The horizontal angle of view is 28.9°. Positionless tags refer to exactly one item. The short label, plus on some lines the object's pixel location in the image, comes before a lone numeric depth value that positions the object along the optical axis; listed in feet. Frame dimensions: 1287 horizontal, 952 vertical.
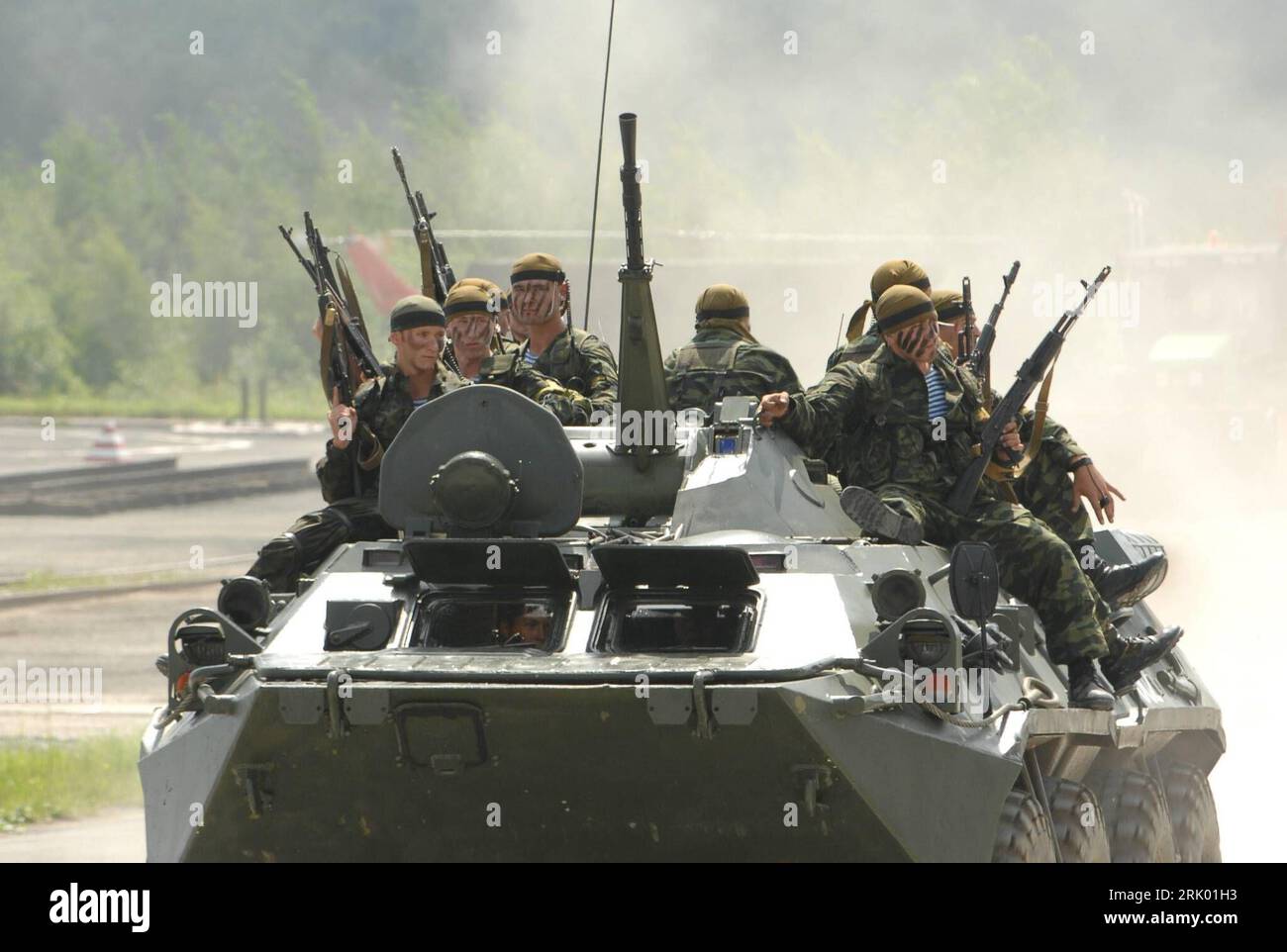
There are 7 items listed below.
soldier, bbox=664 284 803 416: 37.04
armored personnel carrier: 27.04
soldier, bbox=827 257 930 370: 35.58
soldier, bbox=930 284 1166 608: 37.83
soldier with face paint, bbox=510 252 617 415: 38.99
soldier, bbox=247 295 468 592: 33.88
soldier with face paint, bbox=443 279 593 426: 35.96
